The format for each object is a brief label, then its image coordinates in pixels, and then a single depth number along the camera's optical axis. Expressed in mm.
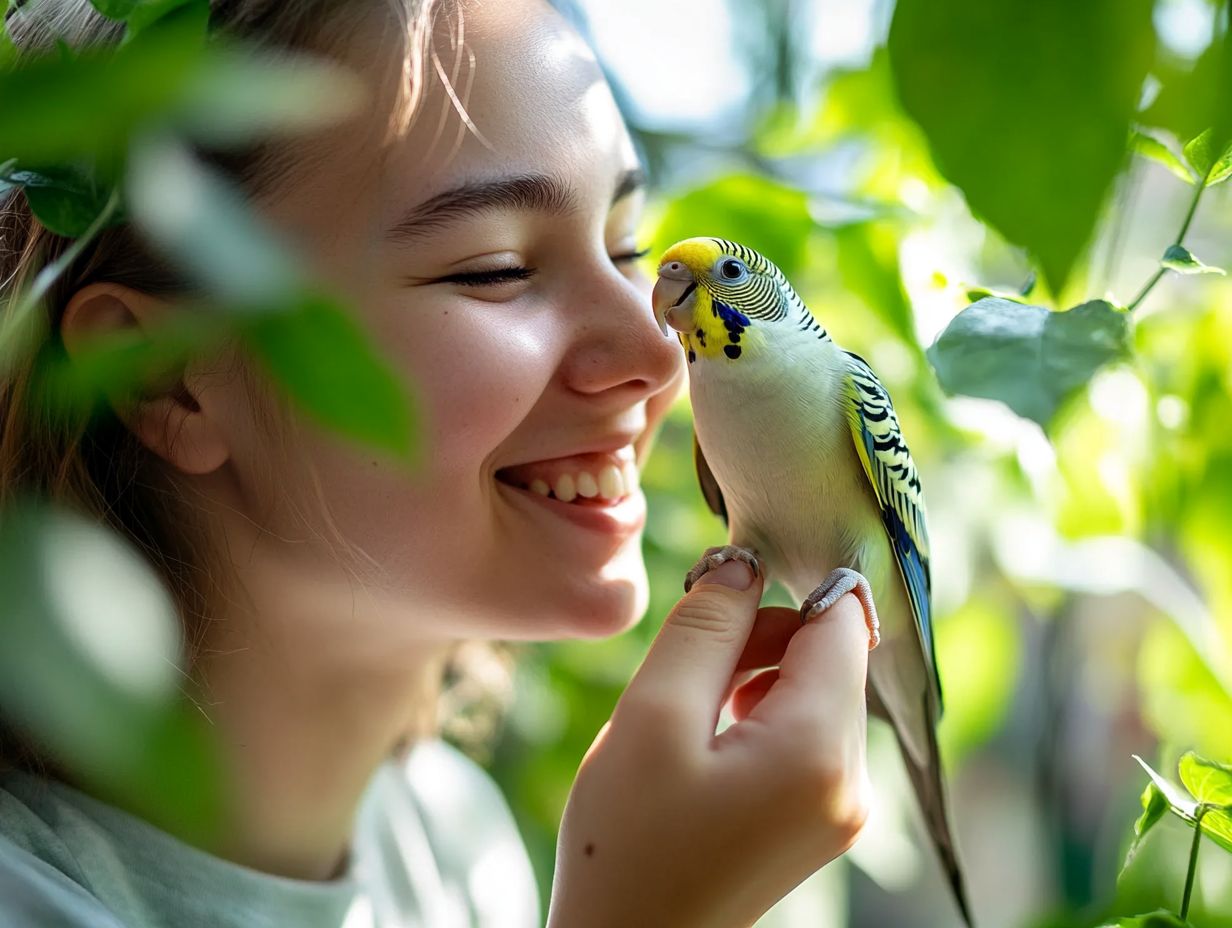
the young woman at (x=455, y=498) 463
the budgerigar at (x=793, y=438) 496
